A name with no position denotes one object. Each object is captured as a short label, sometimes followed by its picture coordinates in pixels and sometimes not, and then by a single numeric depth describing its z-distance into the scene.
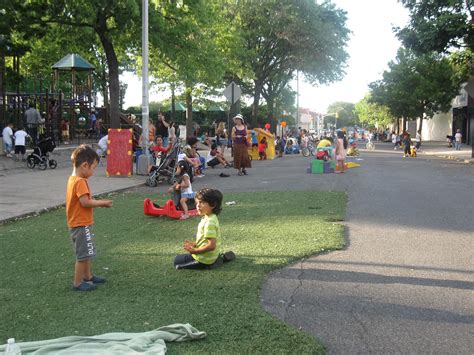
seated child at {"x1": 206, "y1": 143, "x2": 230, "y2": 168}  20.08
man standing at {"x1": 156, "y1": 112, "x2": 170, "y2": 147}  19.56
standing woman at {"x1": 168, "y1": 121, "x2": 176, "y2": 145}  21.31
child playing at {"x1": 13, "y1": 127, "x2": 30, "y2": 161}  18.89
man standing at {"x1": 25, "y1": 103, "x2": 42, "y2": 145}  21.27
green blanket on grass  3.63
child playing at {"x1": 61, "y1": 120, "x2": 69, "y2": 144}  26.75
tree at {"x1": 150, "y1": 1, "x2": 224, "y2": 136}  23.38
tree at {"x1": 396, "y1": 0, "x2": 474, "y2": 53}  23.97
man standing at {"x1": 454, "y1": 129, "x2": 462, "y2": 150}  37.38
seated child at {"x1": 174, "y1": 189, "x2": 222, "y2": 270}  5.79
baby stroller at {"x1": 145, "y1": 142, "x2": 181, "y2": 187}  14.20
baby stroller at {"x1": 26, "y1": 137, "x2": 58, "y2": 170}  17.97
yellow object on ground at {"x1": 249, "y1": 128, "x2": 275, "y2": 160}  27.88
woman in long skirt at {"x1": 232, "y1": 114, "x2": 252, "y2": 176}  16.98
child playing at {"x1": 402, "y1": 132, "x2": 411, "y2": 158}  31.33
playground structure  23.69
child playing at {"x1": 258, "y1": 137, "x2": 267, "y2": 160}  27.59
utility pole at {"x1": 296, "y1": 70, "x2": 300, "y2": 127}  50.30
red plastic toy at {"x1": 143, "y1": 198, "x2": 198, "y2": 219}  9.23
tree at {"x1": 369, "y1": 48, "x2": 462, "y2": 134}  55.47
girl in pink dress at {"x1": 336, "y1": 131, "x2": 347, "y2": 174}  18.47
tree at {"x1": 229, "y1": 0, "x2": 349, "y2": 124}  41.78
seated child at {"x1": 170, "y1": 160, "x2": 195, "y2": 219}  9.32
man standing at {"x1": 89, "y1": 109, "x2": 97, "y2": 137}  29.46
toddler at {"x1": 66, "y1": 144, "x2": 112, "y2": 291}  5.21
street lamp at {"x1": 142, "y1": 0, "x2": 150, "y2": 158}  18.36
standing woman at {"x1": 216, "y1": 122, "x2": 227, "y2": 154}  29.69
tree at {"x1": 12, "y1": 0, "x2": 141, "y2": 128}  21.48
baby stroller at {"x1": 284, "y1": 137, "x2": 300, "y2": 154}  35.16
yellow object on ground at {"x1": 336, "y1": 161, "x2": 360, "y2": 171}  20.76
